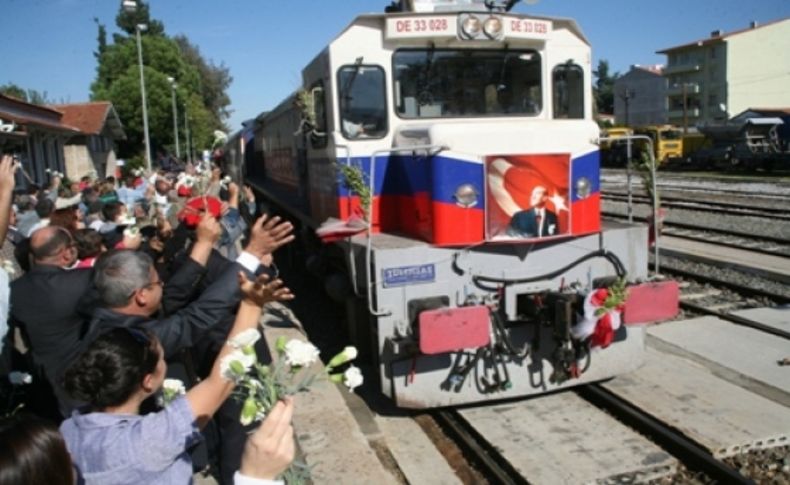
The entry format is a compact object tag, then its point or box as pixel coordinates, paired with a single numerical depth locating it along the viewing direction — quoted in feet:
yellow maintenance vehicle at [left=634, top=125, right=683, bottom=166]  130.62
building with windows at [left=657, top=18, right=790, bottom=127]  212.64
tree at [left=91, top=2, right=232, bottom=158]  159.33
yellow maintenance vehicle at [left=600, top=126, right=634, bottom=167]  137.09
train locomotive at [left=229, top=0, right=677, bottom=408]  17.97
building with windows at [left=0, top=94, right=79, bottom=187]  67.62
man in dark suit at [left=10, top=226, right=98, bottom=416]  12.65
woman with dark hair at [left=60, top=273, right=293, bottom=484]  7.20
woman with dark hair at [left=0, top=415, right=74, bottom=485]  5.18
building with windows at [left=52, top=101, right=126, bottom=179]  107.55
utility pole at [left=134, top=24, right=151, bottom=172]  82.00
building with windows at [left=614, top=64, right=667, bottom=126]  261.44
